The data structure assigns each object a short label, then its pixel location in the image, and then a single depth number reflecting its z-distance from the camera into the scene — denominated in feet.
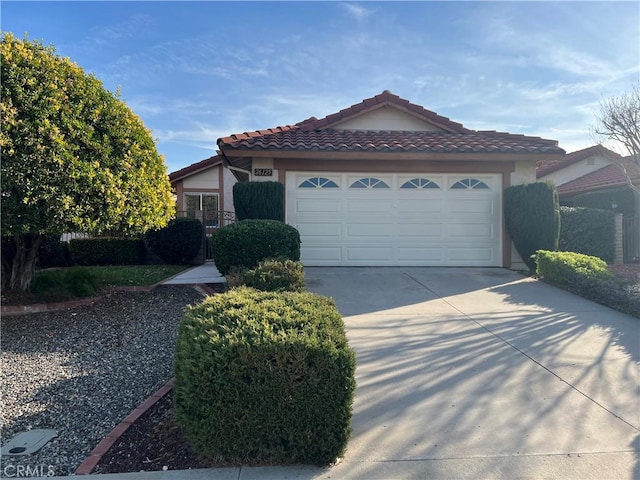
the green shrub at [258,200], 31.19
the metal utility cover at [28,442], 10.06
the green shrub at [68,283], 24.32
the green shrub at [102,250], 43.42
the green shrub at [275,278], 16.90
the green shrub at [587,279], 20.76
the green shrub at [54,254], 42.22
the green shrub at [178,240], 41.91
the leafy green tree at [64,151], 17.51
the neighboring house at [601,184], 40.04
